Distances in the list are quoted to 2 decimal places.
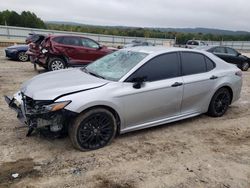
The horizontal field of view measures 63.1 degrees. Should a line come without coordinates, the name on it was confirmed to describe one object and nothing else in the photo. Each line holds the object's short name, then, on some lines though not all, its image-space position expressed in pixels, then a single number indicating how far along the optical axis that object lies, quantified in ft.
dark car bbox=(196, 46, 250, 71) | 35.33
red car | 25.43
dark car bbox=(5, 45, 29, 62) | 33.71
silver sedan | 9.77
